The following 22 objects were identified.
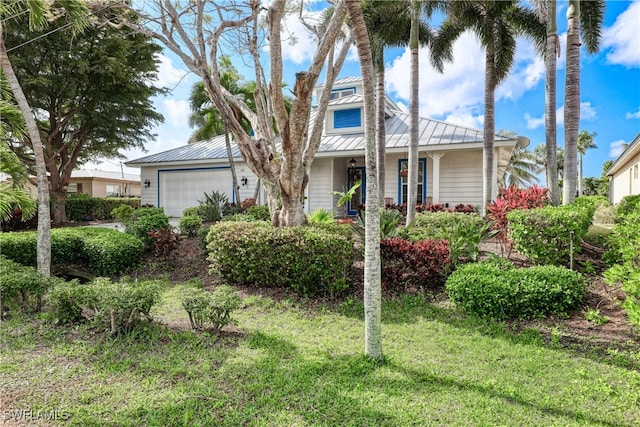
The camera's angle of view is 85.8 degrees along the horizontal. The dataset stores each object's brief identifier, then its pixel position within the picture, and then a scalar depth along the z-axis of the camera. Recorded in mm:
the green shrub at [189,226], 9656
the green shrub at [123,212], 10717
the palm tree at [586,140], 43812
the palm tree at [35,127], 5883
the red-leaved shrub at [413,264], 5664
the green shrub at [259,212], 10461
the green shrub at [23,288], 4707
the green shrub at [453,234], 5758
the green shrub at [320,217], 7949
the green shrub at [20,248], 6904
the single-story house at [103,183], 29991
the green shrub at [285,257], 5484
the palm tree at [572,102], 8117
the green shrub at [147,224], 8383
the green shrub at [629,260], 3199
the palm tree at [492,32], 10039
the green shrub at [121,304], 3939
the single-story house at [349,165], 12508
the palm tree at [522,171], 32469
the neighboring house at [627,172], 13920
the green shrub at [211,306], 4094
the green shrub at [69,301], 4172
